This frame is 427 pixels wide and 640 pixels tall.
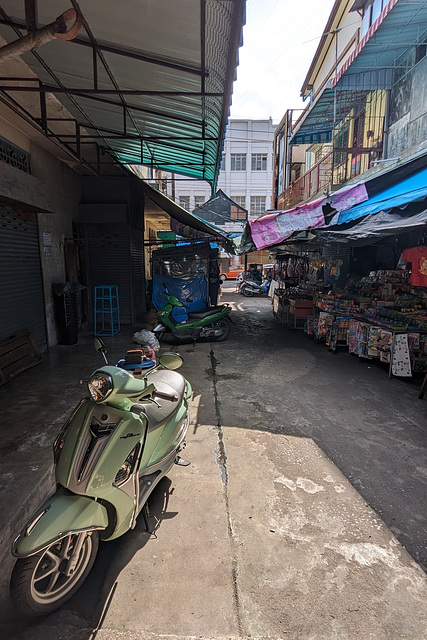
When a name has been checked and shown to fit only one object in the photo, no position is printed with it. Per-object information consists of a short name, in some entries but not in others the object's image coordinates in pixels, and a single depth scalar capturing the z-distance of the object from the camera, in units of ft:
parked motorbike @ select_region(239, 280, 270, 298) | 62.44
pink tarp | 18.90
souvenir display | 17.31
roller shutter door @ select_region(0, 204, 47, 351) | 17.34
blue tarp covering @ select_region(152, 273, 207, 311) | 29.07
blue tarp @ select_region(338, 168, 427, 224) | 14.05
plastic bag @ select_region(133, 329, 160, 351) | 15.00
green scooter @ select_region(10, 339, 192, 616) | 5.36
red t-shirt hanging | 15.49
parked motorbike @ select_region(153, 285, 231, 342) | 24.54
